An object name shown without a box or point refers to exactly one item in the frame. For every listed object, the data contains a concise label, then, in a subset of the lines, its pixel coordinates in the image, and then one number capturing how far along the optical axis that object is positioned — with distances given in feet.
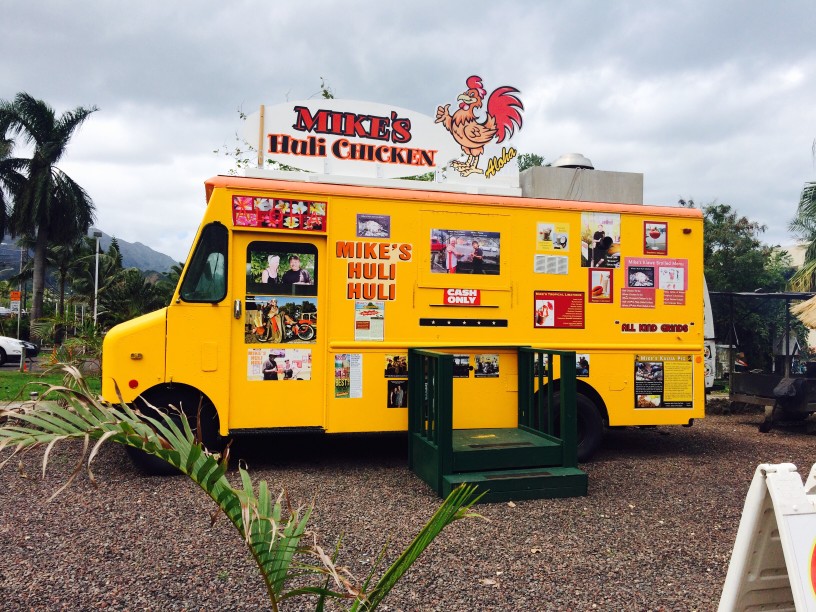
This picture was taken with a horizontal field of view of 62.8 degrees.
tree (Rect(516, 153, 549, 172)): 113.80
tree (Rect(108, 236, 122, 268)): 147.94
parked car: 67.87
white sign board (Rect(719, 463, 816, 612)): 7.15
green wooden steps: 17.72
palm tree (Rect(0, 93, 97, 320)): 104.63
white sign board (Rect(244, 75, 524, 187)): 22.61
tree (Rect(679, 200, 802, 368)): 46.14
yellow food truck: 19.67
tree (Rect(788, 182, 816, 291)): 61.05
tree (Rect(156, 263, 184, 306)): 112.98
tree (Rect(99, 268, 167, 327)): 115.03
